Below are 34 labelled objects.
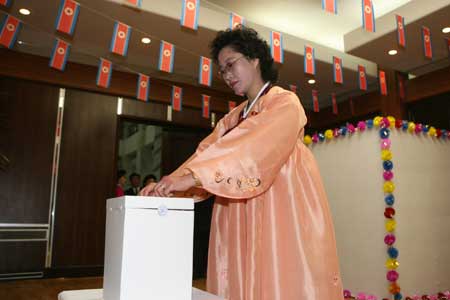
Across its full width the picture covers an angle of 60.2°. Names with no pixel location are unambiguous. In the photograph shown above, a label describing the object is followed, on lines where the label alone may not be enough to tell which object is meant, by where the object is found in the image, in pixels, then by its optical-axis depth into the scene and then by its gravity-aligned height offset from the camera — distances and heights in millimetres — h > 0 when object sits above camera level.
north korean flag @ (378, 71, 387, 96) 5023 +1643
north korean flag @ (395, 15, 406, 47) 3722 +1774
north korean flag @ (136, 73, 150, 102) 4727 +1455
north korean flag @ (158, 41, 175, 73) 3854 +1503
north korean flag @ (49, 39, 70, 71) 3770 +1475
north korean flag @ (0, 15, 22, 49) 3406 +1544
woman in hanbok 934 +2
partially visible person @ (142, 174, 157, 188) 5514 +421
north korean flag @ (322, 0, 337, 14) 2803 +1467
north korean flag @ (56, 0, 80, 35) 3137 +1541
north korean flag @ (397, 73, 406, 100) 5342 +1692
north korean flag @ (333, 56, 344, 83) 4535 +1645
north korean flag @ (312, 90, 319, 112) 5720 +1611
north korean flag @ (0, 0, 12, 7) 3319 +1851
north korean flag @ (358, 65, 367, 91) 4801 +1639
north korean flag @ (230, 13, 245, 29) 3527 +1716
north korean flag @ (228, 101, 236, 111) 5725 +1535
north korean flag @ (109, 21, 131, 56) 3488 +1515
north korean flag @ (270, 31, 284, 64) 3979 +1682
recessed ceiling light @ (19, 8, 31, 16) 3791 +1905
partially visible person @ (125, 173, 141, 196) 5506 +347
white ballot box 714 -78
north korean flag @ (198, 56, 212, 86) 4129 +1465
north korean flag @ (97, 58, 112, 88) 4191 +1449
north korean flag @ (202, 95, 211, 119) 5434 +1429
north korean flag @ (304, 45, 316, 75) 4266 +1634
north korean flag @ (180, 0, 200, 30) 3148 +1578
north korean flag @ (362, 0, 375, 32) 3078 +1550
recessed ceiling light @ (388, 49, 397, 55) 4681 +1906
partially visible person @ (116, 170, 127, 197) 5238 +387
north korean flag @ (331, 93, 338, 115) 6014 +1648
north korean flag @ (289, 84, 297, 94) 5538 +1754
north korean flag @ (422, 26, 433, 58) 3890 +1706
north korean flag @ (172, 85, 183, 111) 5138 +1445
